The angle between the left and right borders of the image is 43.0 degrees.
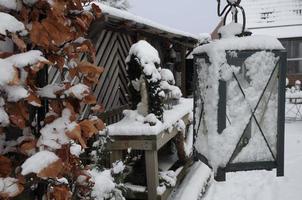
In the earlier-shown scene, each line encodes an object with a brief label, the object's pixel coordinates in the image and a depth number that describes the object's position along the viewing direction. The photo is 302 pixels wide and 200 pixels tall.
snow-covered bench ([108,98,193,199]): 4.36
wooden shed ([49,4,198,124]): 4.26
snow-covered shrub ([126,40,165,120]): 4.55
